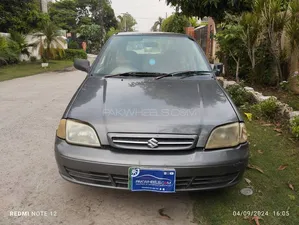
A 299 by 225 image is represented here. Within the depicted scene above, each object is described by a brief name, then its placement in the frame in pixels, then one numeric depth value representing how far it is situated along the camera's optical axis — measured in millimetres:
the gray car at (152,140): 2035
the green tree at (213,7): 7751
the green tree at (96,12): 45125
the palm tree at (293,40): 5183
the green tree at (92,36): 36031
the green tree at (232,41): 6402
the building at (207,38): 13605
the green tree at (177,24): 22531
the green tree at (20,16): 16281
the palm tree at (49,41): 16250
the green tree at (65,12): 37875
